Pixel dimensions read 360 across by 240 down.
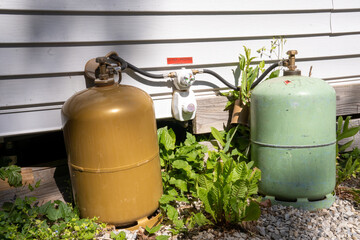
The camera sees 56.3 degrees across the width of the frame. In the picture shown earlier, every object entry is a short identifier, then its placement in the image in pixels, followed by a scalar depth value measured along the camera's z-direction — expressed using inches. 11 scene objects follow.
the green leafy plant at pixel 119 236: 74.0
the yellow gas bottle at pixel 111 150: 74.2
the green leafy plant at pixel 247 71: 105.7
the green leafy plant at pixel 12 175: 85.1
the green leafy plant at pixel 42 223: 73.4
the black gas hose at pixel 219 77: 103.4
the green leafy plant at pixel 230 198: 75.5
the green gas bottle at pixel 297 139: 86.7
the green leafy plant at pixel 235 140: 104.9
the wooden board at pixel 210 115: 107.5
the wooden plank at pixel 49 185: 89.4
